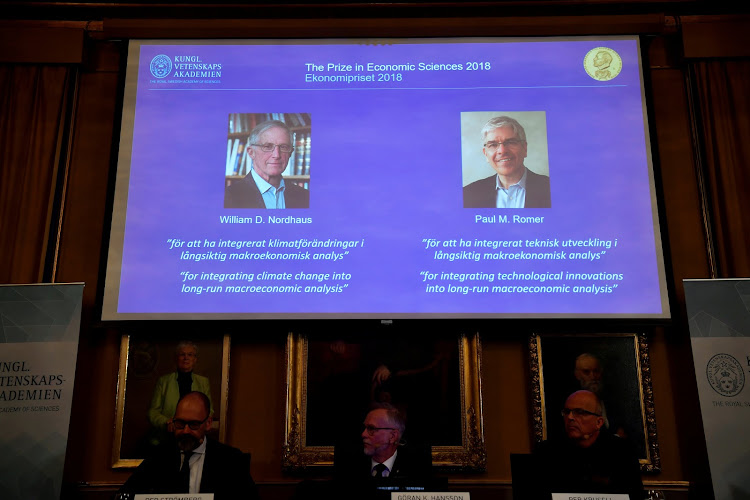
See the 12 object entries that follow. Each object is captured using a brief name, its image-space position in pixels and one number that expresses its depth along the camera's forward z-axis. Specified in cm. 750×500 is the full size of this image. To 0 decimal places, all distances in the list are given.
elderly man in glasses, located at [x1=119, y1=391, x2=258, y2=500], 354
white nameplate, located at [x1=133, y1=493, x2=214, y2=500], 323
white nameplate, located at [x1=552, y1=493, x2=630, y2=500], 317
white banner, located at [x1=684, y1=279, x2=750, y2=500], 374
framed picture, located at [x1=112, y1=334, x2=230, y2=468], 421
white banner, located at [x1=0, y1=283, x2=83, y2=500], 374
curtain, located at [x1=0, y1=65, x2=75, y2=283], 446
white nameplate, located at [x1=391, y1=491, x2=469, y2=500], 317
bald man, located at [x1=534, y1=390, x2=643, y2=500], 330
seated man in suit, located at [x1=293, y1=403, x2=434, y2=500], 330
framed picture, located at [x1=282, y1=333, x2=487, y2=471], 419
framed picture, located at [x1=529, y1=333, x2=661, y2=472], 420
